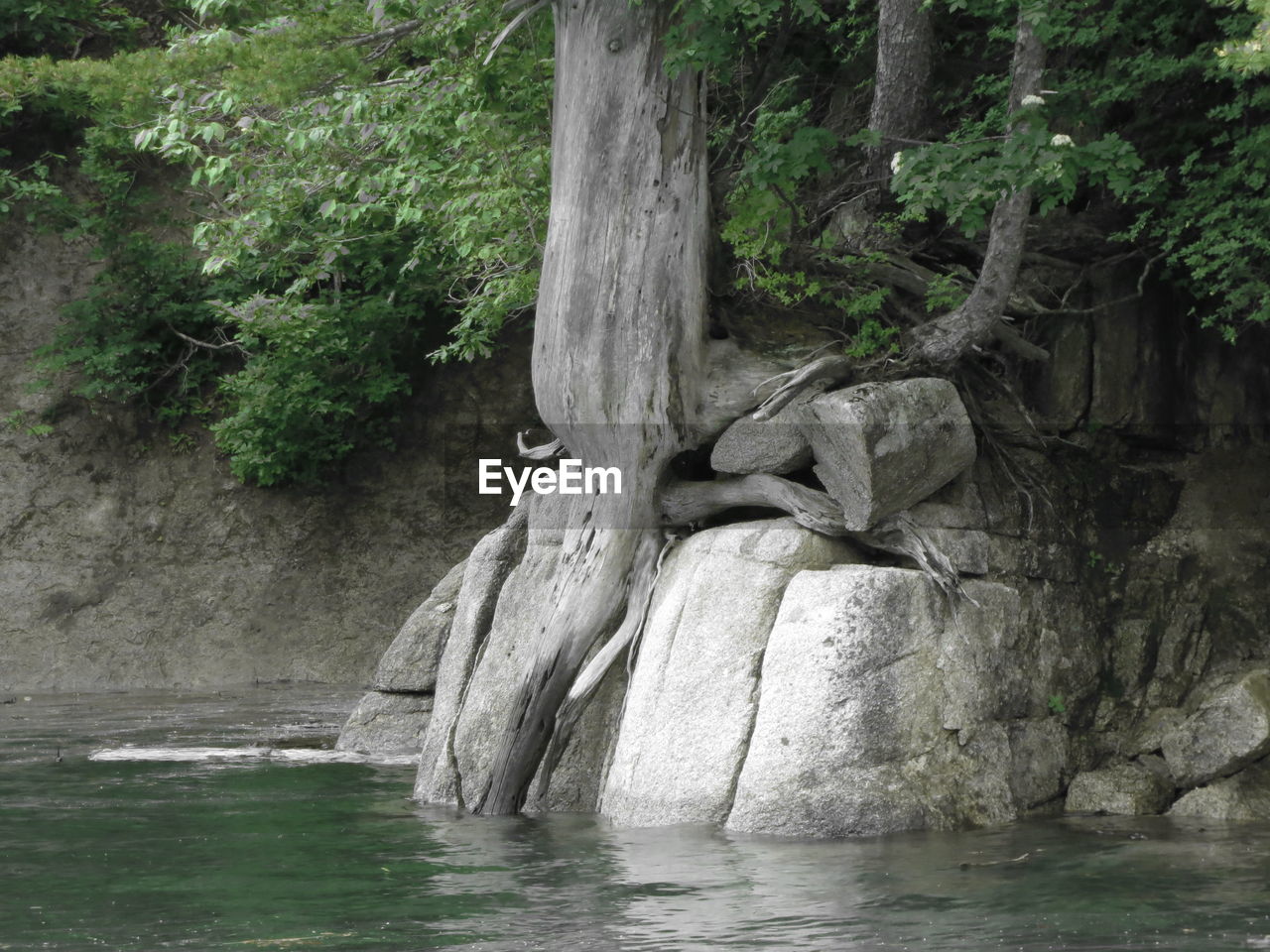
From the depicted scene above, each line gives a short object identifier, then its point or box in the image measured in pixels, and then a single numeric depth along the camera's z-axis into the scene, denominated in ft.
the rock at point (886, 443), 33.55
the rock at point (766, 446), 35.37
